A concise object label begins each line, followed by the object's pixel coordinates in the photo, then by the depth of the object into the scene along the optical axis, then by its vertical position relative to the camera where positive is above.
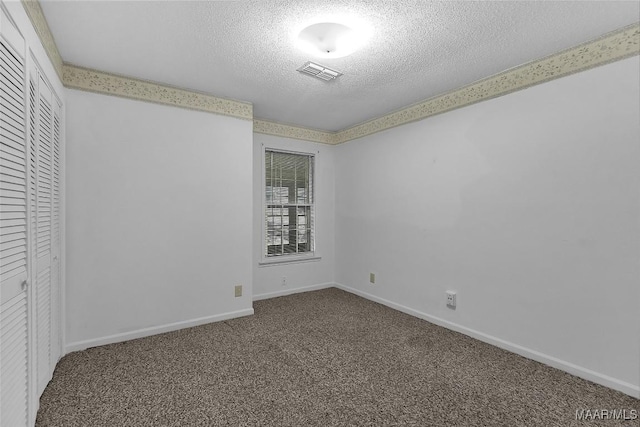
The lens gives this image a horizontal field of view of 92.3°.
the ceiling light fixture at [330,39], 1.98 +1.18
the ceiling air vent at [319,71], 2.48 +1.18
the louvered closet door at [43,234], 1.84 -0.14
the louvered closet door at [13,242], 1.33 -0.15
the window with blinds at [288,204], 4.27 +0.13
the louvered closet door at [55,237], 2.20 -0.19
